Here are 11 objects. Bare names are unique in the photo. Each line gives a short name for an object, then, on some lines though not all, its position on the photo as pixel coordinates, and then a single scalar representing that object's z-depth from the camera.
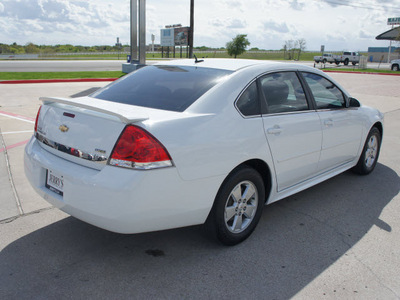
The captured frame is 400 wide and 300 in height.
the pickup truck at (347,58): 52.81
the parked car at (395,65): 38.78
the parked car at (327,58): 54.24
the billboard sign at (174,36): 60.50
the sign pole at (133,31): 20.12
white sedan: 2.65
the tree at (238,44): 61.94
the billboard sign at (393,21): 69.62
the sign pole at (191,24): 24.39
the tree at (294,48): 76.84
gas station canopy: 64.38
